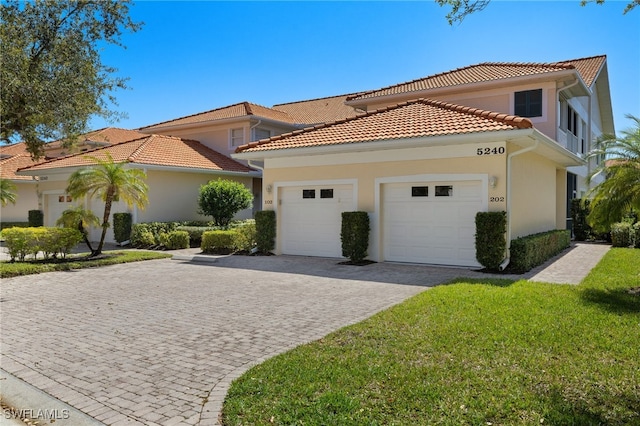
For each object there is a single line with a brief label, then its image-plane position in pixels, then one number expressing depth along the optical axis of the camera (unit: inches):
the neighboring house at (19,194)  1115.9
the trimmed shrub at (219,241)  648.4
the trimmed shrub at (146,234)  735.1
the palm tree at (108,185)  587.5
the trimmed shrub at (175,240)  717.9
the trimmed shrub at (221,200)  778.2
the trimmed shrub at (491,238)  439.8
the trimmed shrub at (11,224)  1083.3
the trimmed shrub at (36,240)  528.1
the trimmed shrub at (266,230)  613.6
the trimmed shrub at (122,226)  761.0
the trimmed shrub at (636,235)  681.0
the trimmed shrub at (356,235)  519.8
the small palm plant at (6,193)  989.8
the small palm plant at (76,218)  577.6
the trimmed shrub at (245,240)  644.1
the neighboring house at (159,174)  791.1
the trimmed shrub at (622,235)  687.7
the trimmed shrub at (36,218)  912.9
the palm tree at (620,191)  355.3
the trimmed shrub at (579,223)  807.1
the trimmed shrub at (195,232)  753.6
